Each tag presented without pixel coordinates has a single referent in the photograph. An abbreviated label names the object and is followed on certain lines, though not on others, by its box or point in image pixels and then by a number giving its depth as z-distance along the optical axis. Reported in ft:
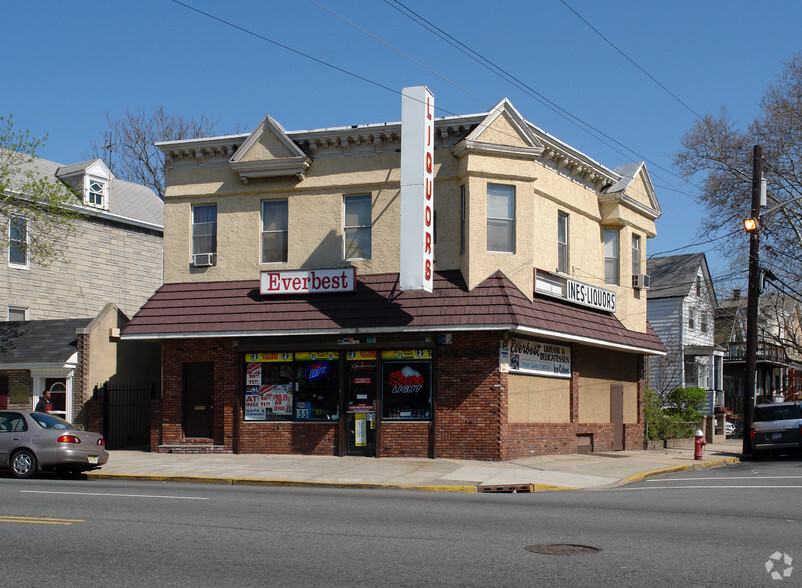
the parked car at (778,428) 78.38
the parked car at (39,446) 55.47
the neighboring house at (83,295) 82.58
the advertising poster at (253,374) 71.87
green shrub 89.81
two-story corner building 66.54
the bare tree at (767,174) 106.73
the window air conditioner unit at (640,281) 86.79
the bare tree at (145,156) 147.02
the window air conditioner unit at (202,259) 75.15
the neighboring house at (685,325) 133.59
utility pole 83.71
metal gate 80.33
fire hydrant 73.97
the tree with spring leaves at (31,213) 86.84
